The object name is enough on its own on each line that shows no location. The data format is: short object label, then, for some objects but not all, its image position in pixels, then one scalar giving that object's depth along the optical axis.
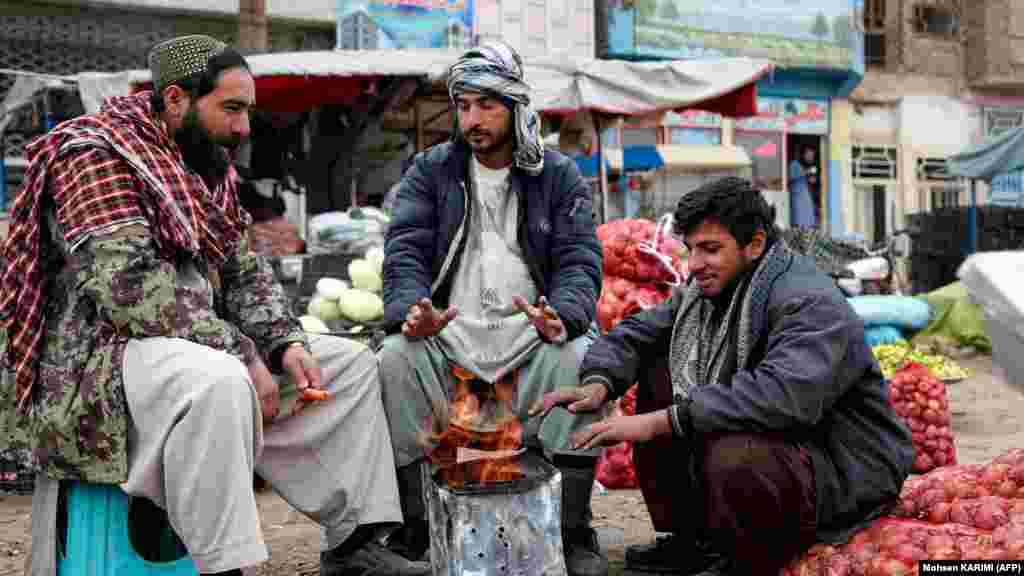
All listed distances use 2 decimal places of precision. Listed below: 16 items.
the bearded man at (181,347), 2.38
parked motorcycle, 8.71
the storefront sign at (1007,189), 21.06
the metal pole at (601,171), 9.34
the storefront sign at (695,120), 18.06
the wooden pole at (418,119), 10.08
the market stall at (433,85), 8.42
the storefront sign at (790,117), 19.19
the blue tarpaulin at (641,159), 13.43
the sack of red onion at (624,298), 4.98
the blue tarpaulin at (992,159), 13.98
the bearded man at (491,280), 3.20
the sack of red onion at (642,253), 5.01
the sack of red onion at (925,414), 4.73
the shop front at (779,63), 17.83
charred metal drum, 2.65
